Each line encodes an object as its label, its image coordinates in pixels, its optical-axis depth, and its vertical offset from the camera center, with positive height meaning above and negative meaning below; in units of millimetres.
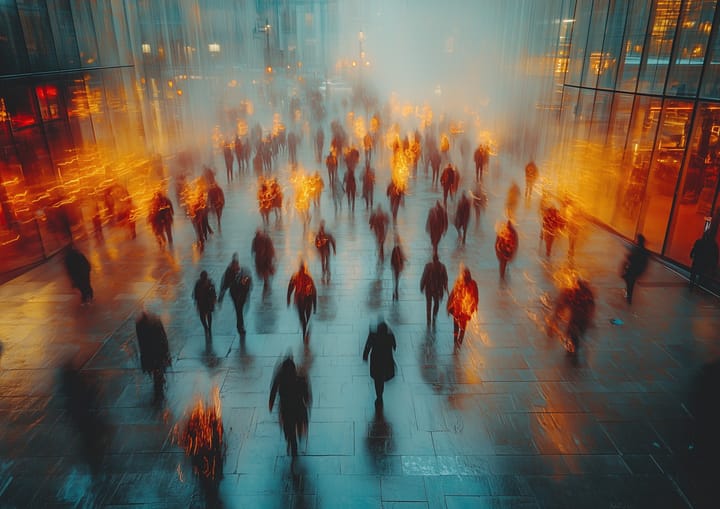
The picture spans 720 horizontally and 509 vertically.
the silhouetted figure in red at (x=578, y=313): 7469 -3619
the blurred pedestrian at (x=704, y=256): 8906 -3344
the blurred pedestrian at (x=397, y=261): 8750 -3297
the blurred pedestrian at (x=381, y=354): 6098 -3438
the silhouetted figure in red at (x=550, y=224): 10789 -3298
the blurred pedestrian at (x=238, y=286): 7824 -3358
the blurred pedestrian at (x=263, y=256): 9344 -3410
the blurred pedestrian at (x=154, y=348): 6398 -3561
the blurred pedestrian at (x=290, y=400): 5230 -3454
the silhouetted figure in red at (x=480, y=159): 16312 -2798
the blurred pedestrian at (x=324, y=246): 9625 -3322
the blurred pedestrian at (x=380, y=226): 10484 -3188
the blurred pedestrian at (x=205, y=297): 7559 -3396
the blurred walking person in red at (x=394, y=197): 12538 -3084
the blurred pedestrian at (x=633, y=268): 8711 -3455
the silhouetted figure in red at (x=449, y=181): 13952 -3066
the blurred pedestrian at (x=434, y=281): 7891 -3297
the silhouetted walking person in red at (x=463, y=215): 11133 -3170
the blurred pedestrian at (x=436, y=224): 10586 -3187
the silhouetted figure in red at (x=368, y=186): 13797 -3098
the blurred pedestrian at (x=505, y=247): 9844 -3438
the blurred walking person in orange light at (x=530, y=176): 14344 -2948
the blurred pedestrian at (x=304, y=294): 7602 -3371
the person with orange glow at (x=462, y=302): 7496 -3468
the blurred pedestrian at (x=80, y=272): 8754 -3497
